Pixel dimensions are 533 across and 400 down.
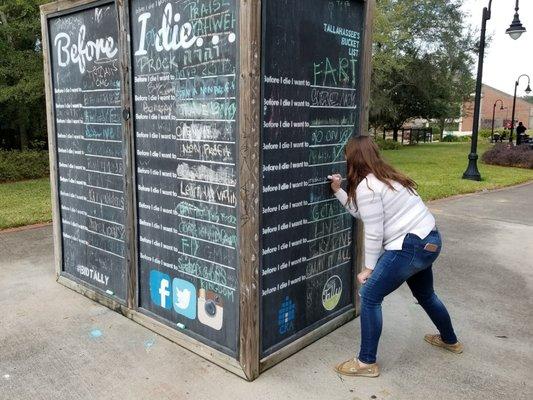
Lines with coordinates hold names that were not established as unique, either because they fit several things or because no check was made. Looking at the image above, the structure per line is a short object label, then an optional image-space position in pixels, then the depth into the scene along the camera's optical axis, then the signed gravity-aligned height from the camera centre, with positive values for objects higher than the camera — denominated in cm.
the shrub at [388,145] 2962 -82
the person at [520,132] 2517 +7
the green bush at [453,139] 4996 -68
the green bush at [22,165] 1294 -105
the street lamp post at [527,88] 3110 +334
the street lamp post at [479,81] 1319 +141
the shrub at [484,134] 5347 -13
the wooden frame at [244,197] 288 -46
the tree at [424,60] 2577 +421
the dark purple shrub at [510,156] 1831 -89
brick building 8626 +448
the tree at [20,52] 1198 +195
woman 304 -63
